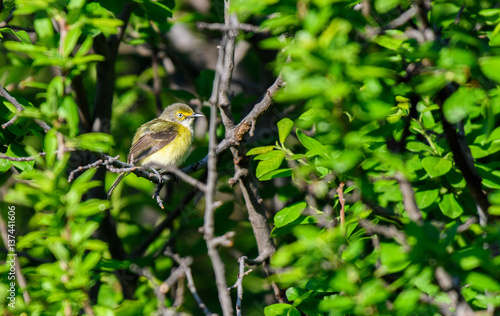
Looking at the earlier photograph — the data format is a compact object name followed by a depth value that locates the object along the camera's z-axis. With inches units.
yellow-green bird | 475.5
